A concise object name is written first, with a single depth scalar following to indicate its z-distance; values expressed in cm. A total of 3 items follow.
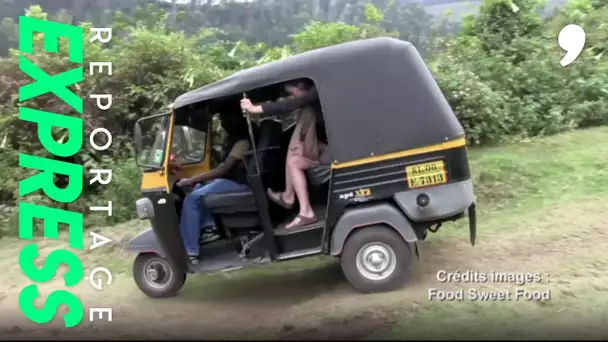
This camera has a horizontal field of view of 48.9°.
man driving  619
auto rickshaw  547
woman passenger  573
